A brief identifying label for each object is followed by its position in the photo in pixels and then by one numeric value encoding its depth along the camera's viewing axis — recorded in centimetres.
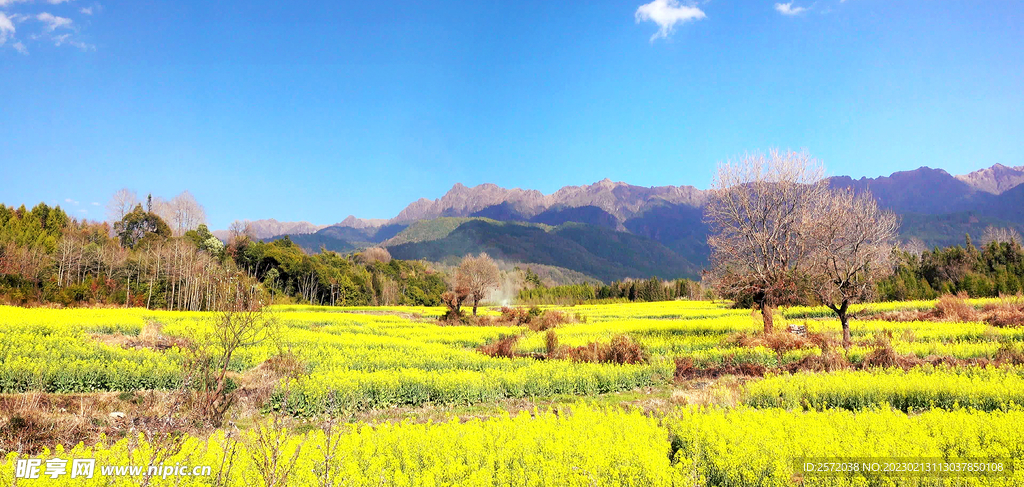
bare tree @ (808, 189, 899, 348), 2017
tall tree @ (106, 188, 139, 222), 7663
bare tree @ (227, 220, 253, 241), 8118
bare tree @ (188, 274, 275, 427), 1009
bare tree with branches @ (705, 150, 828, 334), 2322
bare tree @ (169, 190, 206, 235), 8844
